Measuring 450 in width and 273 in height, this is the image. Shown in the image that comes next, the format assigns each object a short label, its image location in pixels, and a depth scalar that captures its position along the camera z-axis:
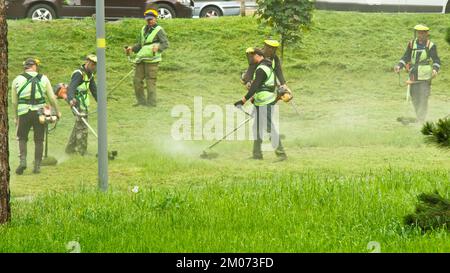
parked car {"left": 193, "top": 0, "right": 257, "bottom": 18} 19.48
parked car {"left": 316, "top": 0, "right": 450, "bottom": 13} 19.06
